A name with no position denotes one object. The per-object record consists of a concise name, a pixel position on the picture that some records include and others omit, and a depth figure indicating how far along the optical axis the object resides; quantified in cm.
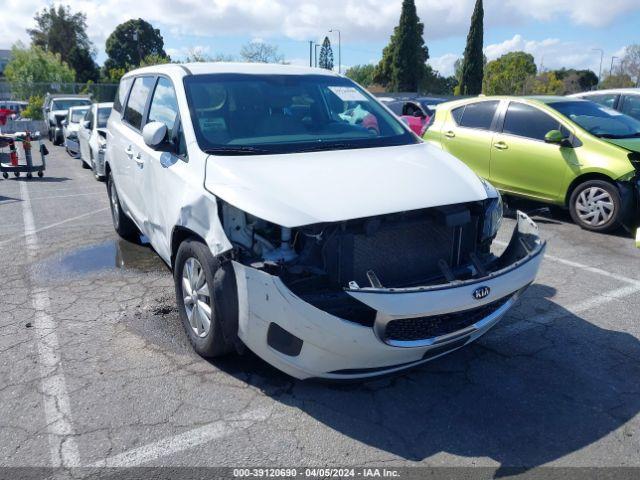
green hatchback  675
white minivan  296
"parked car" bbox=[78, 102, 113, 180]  1078
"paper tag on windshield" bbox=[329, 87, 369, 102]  476
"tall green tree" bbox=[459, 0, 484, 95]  5147
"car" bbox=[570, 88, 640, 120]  1006
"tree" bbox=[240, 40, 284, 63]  4284
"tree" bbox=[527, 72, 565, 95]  4444
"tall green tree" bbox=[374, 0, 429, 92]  5450
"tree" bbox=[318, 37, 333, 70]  5694
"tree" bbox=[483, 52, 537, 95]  4562
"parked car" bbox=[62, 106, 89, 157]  1591
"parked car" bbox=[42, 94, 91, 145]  2080
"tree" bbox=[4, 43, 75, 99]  4262
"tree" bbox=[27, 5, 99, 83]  6806
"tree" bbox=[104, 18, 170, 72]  7731
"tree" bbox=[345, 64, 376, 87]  8792
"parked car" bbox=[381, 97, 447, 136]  1330
